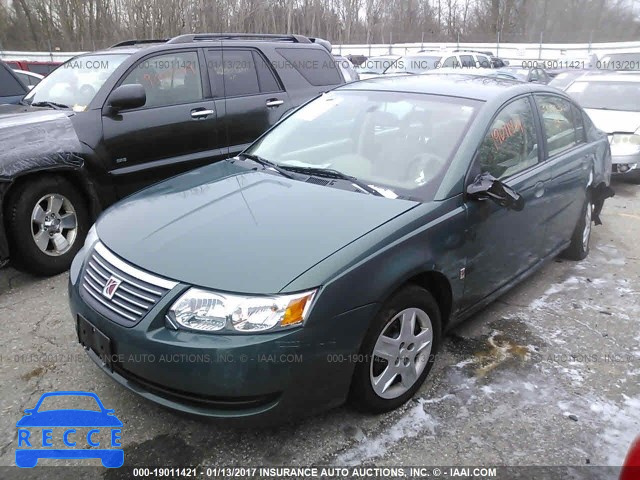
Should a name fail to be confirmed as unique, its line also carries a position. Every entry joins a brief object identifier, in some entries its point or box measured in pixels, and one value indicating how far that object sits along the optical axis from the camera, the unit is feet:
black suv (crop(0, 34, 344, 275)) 13.32
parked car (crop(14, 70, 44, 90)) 36.94
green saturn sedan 7.17
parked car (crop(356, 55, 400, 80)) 64.76
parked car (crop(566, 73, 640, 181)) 24.03
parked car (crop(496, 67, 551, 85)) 55.17
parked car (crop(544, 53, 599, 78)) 76.18
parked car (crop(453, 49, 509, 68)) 70.23
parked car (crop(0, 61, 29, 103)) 20.56
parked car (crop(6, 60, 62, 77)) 59.96
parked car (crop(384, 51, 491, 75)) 57.00
